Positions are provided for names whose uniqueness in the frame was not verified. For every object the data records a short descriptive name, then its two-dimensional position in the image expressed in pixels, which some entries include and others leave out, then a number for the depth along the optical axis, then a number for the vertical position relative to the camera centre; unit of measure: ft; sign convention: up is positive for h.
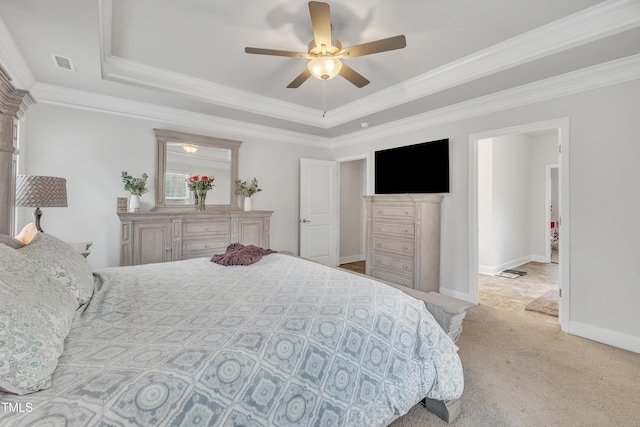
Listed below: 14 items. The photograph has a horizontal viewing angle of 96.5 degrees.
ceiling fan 6.25 +4.06
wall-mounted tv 12.66 +2.17
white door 16.94 +0.18
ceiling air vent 8.26 +4.50
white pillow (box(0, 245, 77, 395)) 2.47 -1.15
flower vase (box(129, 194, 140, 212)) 11.60 +0.37
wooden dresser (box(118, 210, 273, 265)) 11.10 -0.91
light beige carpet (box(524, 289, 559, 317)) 10.74 -3.61
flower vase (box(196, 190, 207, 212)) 13.33 +0.63
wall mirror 12.60 +2.18
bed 2.59 -1.59
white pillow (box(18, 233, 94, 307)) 4.53 -0.88
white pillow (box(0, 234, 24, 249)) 5.08 -0.56
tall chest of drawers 12.17 -1.21
